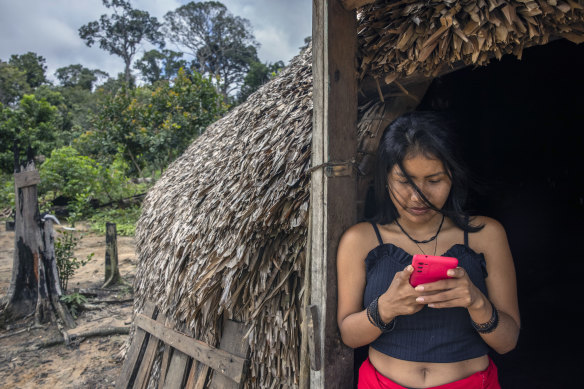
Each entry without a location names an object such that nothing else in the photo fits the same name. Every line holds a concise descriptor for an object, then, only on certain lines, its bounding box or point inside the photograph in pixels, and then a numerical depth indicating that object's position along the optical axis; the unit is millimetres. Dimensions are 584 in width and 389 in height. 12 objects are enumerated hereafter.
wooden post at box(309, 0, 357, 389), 1436
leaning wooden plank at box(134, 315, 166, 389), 3071
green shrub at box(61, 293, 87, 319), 5684
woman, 1257
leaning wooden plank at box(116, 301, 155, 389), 3209
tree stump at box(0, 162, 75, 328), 5359
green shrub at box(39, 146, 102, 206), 11781
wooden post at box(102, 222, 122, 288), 6797
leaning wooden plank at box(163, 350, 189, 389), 2645
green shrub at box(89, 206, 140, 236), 11398
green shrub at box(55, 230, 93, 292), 6199
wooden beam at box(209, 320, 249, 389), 2223
